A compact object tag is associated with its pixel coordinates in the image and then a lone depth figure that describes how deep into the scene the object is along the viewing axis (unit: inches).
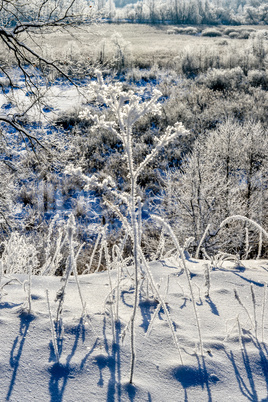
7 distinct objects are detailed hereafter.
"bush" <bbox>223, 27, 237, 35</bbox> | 2105.7
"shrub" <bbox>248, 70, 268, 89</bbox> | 994.7
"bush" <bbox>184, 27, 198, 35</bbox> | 2174.0
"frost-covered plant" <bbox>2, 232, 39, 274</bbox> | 150.6
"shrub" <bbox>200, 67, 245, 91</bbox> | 983.0
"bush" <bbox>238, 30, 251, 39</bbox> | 1873.8
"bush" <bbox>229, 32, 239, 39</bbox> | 1929.8
